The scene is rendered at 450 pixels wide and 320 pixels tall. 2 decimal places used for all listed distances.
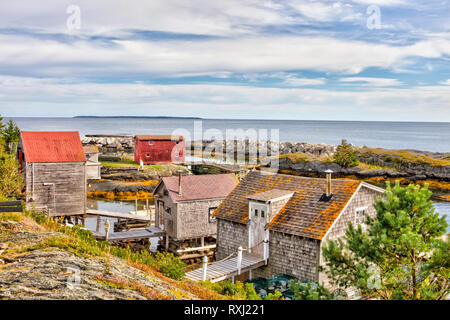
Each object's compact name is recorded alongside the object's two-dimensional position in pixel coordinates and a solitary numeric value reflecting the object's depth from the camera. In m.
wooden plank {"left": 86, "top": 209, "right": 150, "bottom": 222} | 35.31
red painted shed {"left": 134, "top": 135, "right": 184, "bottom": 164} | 71.50
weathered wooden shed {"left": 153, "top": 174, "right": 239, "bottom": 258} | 30.27
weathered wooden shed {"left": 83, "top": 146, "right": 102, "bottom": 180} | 60.28
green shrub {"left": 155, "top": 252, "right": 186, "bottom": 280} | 14.90
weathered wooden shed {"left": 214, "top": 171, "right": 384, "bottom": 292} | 20.34
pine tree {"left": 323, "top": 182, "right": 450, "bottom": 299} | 11.15
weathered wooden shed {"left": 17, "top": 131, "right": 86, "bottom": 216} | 32.41
